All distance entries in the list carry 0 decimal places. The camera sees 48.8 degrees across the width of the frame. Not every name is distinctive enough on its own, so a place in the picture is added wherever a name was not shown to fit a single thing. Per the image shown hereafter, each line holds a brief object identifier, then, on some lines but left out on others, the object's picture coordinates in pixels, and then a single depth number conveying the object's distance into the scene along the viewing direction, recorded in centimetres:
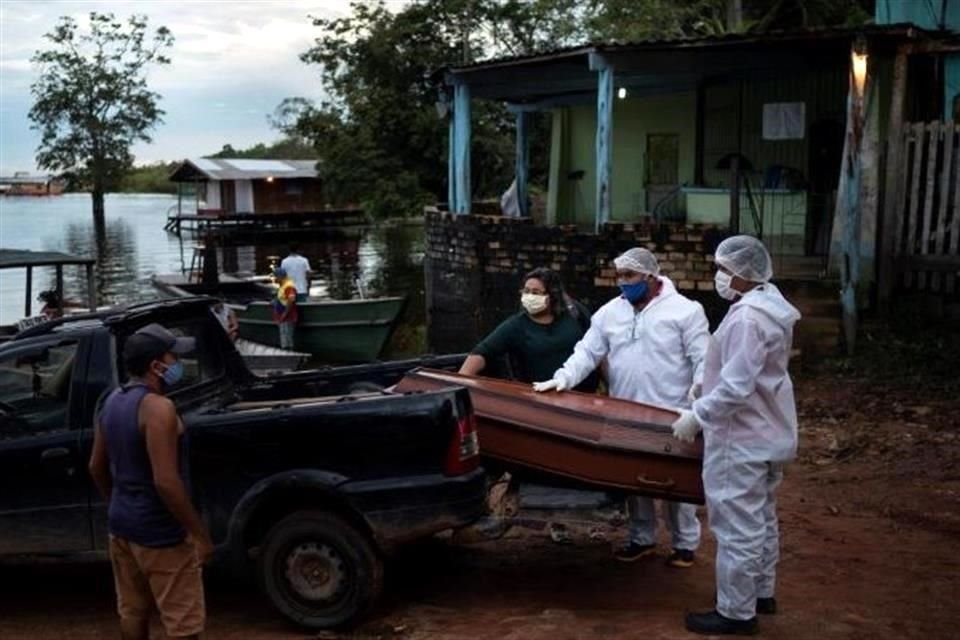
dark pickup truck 503
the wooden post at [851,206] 1123
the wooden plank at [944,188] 1101
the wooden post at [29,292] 1361
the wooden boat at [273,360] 1380
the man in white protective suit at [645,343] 555
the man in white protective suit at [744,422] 454
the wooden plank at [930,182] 1112
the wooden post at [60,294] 1305
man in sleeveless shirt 408
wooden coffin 509
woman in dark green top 586
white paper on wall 1600
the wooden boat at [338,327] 1722
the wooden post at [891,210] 1134
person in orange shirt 1695
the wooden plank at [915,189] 1121
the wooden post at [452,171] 1769
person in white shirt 1799
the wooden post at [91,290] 1277
